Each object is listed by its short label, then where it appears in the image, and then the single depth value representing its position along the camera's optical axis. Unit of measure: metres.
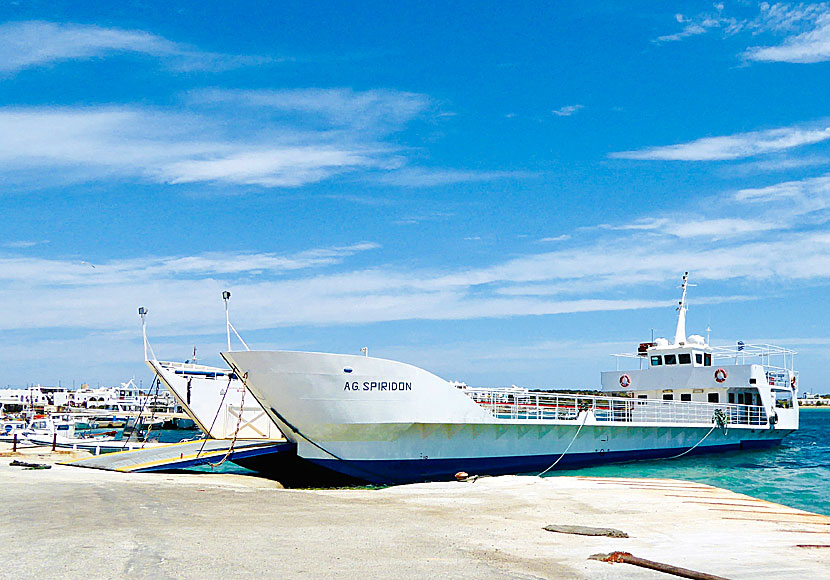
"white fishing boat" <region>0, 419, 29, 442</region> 39.94
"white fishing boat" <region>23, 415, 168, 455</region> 31.80
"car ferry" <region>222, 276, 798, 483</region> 20.78
